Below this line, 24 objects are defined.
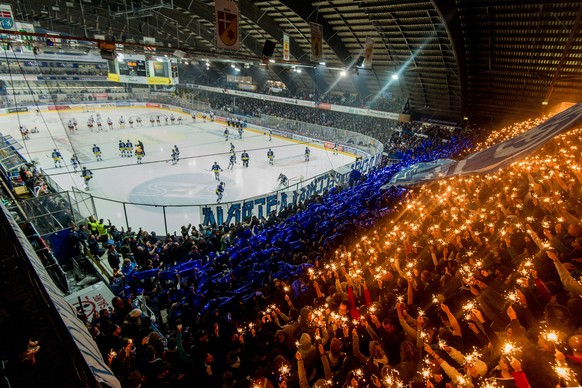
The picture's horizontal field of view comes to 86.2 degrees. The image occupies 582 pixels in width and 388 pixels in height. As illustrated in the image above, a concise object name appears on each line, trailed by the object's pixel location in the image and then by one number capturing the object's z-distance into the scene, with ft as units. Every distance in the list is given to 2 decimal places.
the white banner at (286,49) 63.41
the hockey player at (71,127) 97.81
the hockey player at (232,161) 73.26
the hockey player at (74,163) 65.64
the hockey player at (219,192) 52.75
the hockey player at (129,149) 76.09
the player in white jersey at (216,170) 62.13
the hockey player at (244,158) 72.38
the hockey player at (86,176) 55.77
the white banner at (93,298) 25.77
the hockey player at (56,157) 64.72
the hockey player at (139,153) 70.46
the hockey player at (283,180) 61.60
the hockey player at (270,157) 76.35
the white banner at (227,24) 33.60
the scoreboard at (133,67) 64.90
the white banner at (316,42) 47.90
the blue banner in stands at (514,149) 15.41
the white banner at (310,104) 98.62
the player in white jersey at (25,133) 84.77
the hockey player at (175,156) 72.79
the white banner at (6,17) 47.26
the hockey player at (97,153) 71.66
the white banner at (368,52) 59.98
